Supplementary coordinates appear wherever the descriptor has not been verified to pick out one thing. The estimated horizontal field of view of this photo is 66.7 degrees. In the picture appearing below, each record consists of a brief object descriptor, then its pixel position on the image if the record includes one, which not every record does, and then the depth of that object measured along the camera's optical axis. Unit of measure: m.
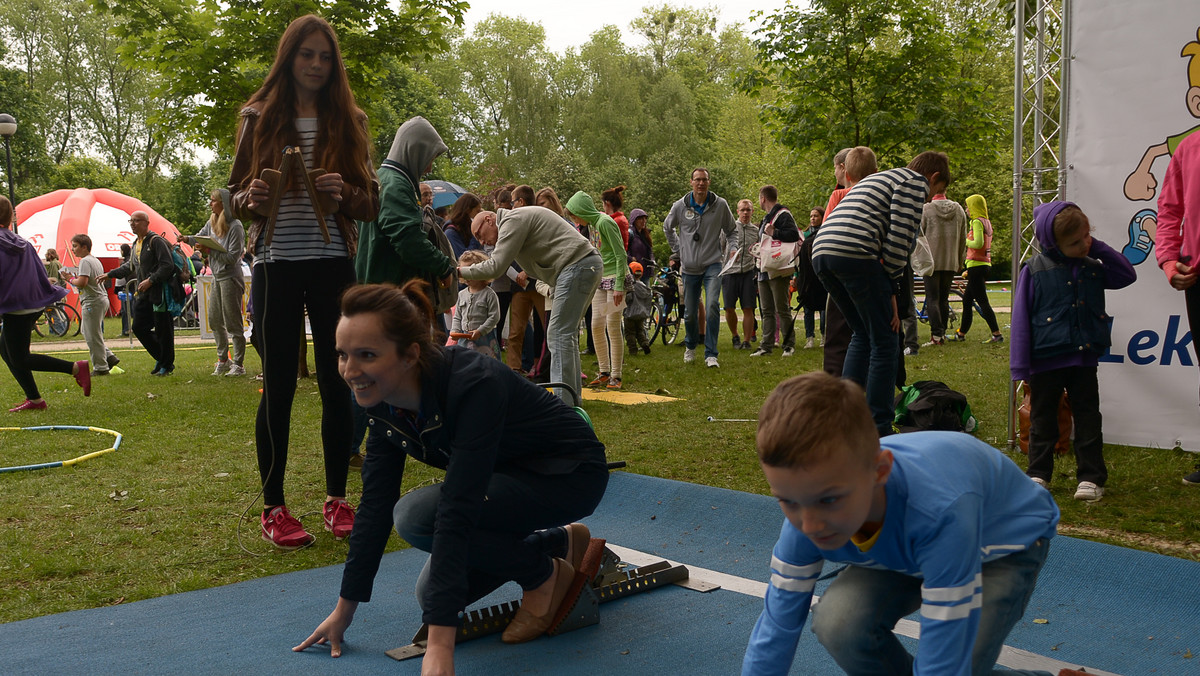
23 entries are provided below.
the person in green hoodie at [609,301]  9.30
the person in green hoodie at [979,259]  12.38
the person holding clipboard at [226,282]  10.48
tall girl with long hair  4.04
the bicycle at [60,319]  20.73
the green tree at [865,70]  15.07
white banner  5.29
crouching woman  2.62
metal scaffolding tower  5.52
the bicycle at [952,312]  14.10
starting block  3.21
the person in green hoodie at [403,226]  4.80
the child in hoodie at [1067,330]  4.71
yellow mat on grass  8.38
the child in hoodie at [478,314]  8.27
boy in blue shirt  1.78
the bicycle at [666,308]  14.39
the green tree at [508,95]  44.84
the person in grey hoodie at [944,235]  11.61
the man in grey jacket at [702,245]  10.88
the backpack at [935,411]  6.23
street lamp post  19.70
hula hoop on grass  5.93
